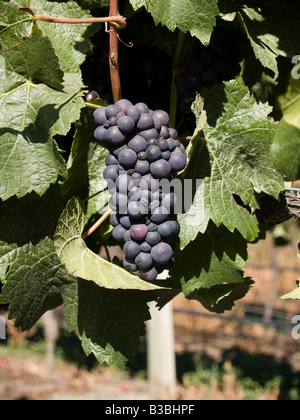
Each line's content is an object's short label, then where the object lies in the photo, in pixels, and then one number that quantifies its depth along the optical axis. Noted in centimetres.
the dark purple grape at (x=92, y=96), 75
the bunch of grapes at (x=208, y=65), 79
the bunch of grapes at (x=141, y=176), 64
